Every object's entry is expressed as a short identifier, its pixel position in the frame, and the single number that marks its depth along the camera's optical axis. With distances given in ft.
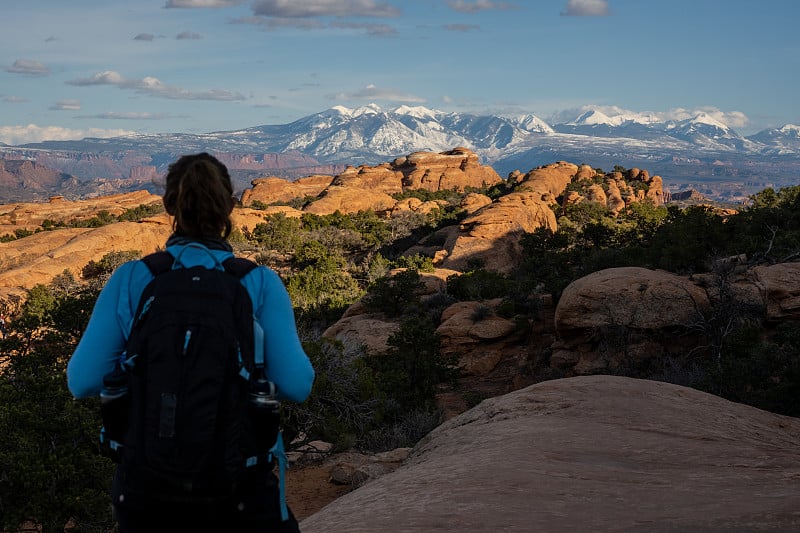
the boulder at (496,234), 131.34
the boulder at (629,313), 55.47
